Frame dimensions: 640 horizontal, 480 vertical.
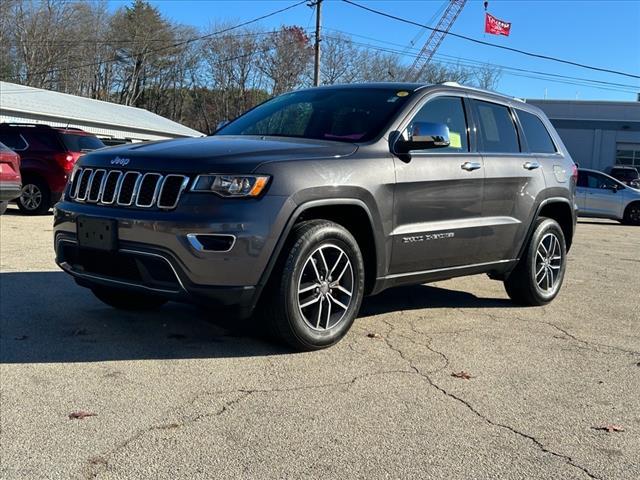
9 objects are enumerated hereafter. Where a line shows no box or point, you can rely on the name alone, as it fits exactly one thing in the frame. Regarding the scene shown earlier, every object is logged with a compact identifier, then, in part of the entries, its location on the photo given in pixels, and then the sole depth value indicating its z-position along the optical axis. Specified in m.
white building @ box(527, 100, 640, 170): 47.78
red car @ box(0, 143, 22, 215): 10.12
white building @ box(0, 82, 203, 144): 30.33
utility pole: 30.47
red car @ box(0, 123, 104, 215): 12.28
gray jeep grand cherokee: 4.03
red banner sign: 40.53
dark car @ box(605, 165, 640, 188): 28.00
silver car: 18.92
